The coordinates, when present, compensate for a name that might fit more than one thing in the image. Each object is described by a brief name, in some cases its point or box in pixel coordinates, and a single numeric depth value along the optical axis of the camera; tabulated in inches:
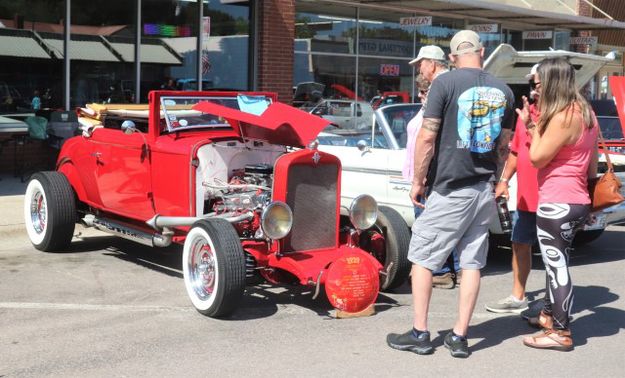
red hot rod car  229.5
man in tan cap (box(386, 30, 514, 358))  193.3
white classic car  309.3
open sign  703.1
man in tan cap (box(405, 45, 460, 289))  252.1
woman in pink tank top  202.4
